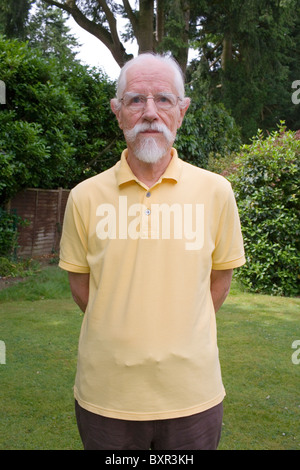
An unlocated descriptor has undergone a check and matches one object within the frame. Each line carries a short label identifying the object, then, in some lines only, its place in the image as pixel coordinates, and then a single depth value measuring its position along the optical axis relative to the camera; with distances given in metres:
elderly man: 1.78
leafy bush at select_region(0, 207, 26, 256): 8.75
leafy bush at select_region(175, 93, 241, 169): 12.23
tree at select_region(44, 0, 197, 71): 13.40
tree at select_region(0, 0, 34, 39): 14.42
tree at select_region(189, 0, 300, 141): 14.56
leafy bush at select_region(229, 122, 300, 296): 8.20
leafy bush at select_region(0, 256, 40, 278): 8.46
